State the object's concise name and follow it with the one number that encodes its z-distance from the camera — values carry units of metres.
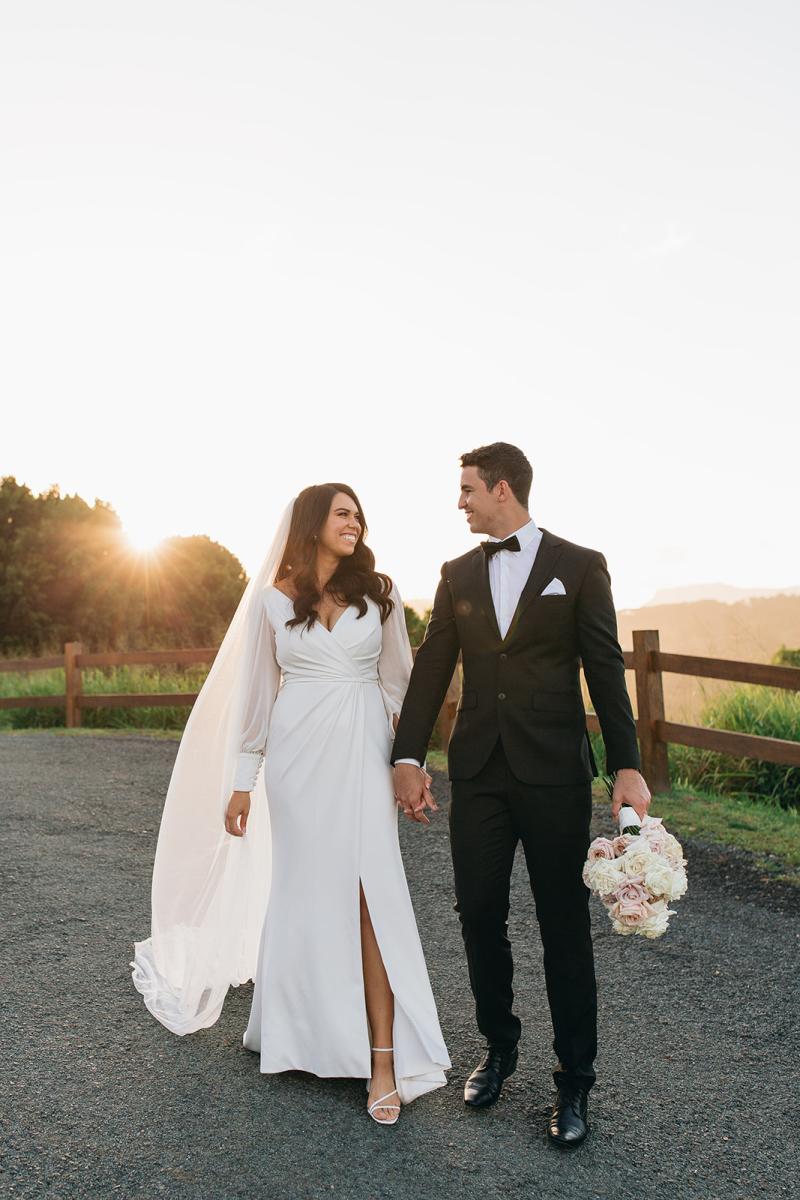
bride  3.49
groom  3.28
